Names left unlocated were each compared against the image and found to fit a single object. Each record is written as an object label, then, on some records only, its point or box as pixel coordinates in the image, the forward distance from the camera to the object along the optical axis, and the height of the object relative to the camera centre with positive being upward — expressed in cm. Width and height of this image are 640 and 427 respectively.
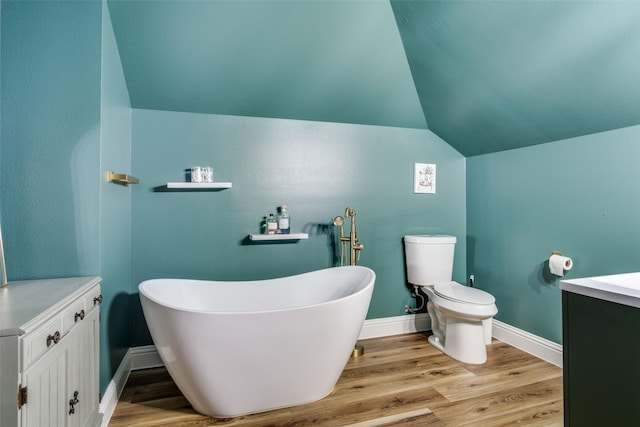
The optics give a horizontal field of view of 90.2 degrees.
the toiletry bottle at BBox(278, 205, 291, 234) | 239 -5
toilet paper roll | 207 -33
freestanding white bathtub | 145 -65
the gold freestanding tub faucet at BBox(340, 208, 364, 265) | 243 -21
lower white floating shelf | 227 -15
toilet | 220 -61
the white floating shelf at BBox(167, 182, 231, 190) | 210 +20
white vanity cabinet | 89 -45
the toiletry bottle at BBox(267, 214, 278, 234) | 237 -7
